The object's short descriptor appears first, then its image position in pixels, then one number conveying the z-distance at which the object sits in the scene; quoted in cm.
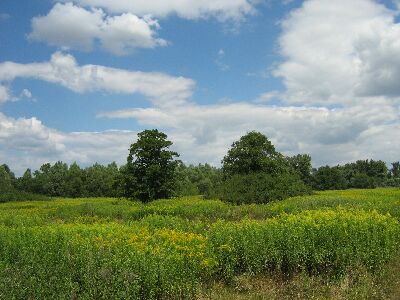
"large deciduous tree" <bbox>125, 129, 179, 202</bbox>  4106
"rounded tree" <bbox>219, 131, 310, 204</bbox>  3581
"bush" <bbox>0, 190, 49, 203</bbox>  4766
